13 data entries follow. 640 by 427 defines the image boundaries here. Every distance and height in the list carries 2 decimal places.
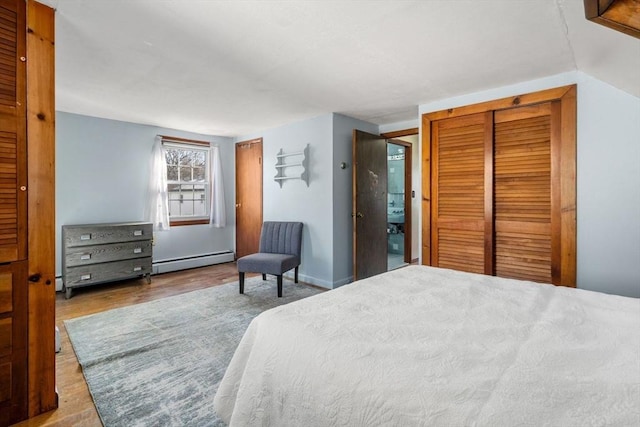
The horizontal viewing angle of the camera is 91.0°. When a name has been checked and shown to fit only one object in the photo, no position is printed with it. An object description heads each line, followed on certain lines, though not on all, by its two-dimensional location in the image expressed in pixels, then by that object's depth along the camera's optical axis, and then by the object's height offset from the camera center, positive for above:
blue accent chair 3.75 -0.55
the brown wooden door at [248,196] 5.23 +0.28
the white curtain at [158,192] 4.77 +0.31
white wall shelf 4.33 +0.67
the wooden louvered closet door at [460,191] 3.22 +0.22
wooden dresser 3.75 -0.51
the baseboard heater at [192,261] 4.89 -0.82
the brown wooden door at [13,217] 1.62 -0.02
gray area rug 1.77 -1.07
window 5.13 +0.53
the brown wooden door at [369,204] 4.11 +0.10
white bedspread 0.78 -0.46
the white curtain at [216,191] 5.48 +0.37
